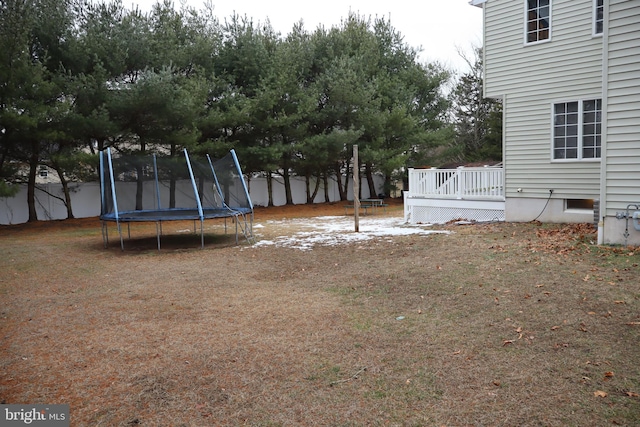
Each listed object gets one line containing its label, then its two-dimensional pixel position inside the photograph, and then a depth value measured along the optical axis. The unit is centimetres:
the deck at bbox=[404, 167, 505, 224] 1228
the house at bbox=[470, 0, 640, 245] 1037
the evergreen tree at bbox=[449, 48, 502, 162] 3052
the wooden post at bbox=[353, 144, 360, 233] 1220
